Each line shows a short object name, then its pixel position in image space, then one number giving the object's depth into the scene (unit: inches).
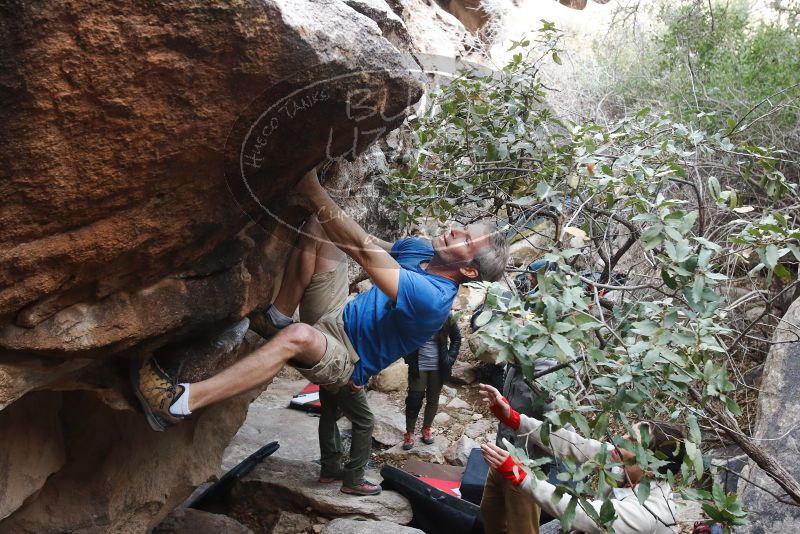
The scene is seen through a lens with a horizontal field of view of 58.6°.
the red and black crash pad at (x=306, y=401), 250.1
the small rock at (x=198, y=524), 161.2
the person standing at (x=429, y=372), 226.4
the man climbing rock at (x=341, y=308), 115.1
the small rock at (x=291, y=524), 162.9
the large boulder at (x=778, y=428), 152.4
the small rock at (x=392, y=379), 290.4
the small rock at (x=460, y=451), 224.2
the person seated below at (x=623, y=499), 123.0
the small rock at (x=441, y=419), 266.8
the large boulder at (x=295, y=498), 165.5
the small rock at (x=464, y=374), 301.7
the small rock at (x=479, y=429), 254.8
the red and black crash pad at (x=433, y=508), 161.3
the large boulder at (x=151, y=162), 74.9
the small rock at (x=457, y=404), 281.0
